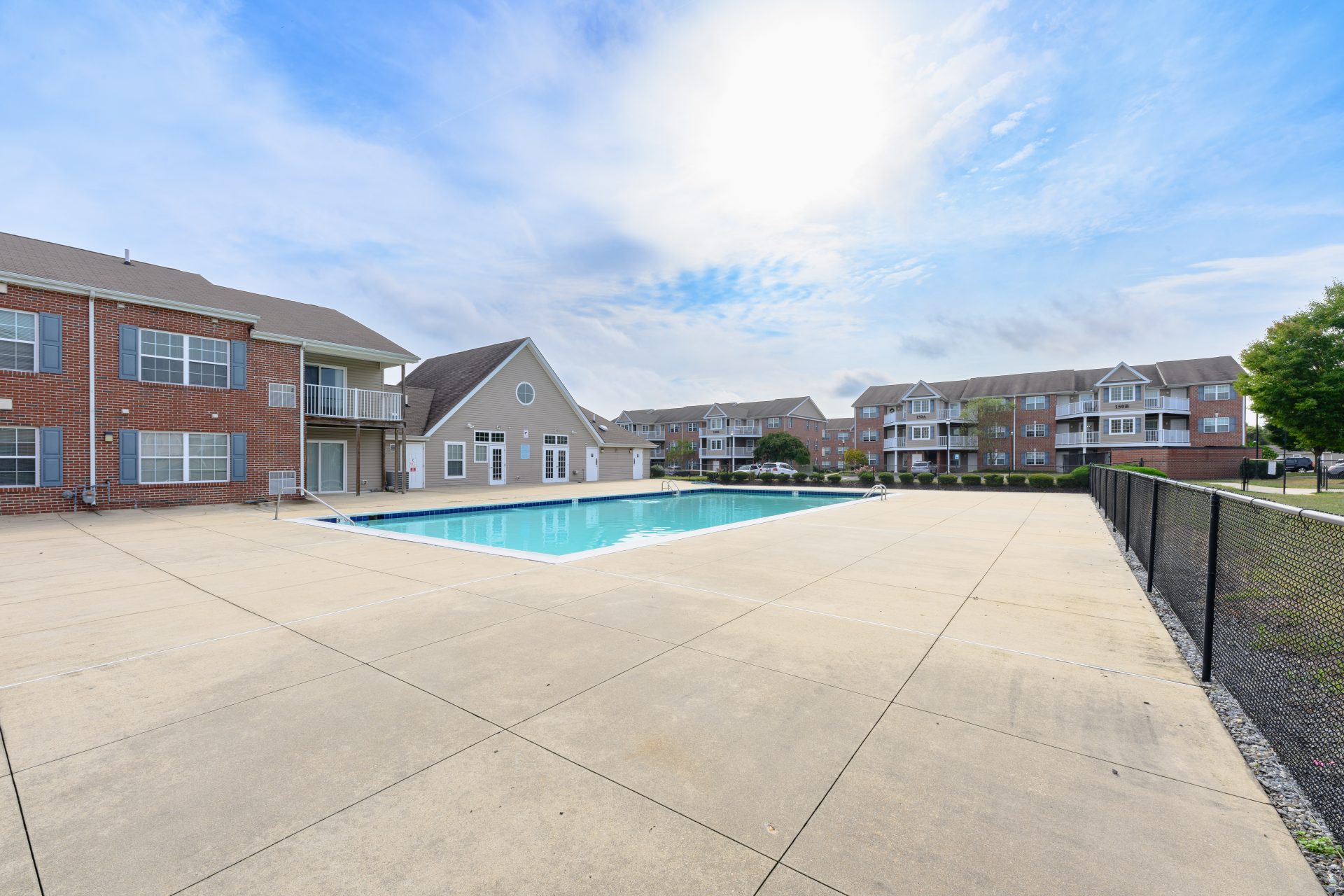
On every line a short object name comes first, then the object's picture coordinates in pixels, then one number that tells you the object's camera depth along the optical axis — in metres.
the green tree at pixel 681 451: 57.53
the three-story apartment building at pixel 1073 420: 42.59
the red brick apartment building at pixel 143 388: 14.09
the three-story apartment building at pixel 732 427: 64.94
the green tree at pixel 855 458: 55.66
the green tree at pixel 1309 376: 27.05
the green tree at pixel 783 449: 51.56
